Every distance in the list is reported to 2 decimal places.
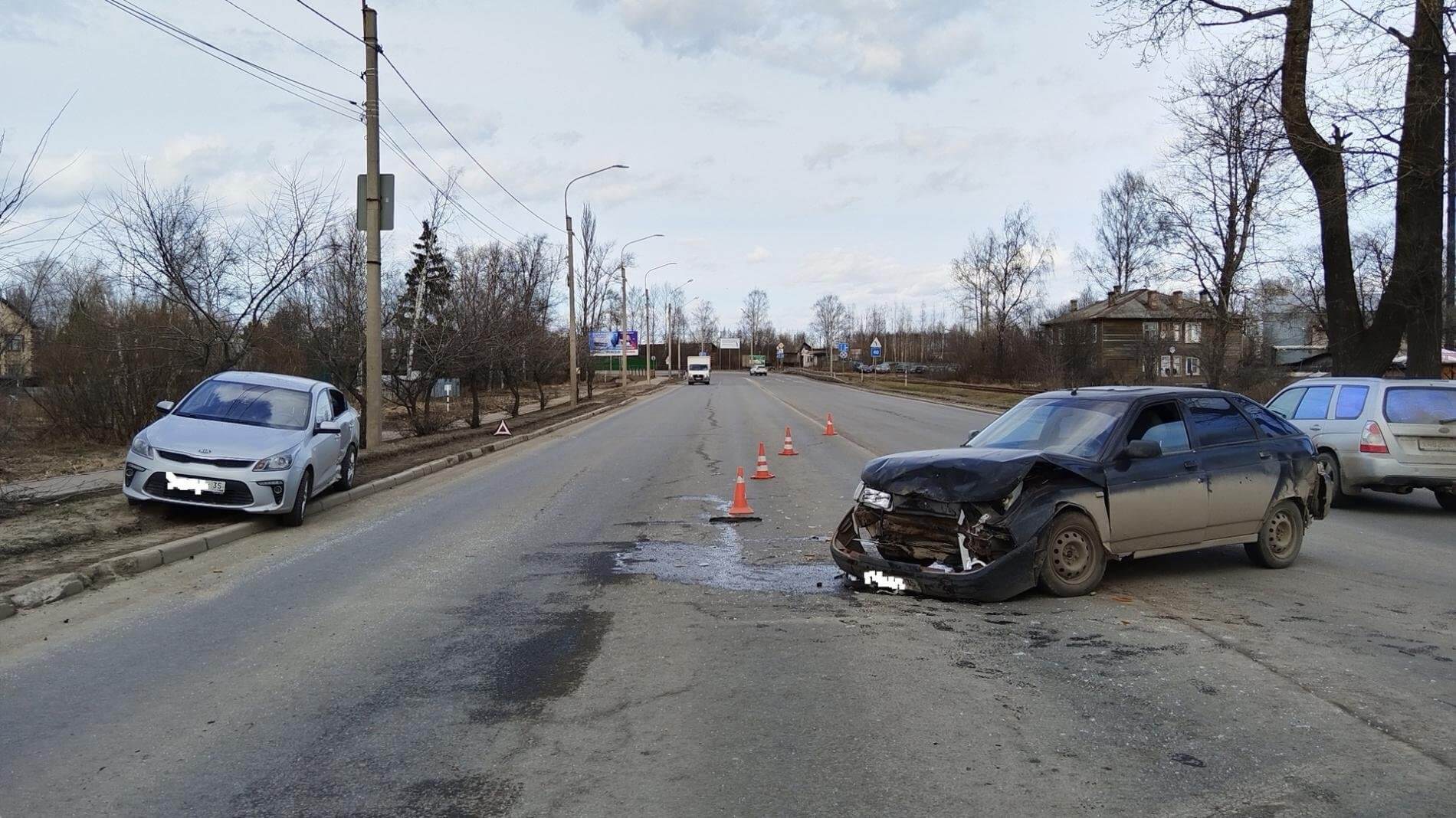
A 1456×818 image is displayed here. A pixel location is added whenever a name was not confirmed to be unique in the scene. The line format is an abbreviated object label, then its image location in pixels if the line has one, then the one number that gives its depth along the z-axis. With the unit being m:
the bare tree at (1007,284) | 81.88
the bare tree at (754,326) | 172.12
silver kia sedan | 10.41
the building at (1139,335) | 44.72
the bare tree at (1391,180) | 17.31
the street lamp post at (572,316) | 38.88
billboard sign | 85.69
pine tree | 25.00
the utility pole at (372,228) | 17.91
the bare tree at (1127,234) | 69.25
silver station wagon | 11.42
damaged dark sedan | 6.85
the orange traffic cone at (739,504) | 11.21
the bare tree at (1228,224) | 22.31
